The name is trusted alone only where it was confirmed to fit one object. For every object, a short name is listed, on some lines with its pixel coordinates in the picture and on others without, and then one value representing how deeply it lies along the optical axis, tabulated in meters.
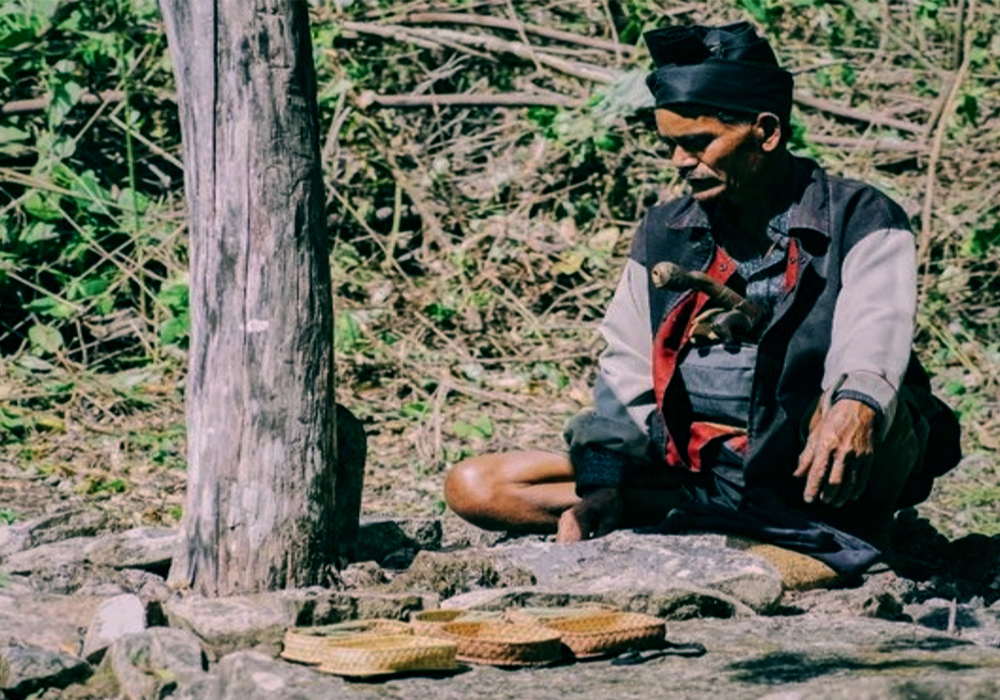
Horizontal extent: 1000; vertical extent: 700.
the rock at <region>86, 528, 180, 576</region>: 8.37
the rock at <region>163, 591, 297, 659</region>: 7.04
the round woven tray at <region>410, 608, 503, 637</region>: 7.15
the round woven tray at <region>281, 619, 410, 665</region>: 6.71
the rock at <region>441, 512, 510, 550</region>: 9.72
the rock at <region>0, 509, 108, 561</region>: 8.91
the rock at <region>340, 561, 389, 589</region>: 8.01
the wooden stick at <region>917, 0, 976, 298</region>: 14.42
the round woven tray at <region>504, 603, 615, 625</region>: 7.22
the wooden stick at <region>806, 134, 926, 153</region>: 15.17
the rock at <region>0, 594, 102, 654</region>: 7.34
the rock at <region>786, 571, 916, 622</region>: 8.19
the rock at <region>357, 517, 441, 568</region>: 8.96
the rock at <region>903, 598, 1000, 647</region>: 8.38
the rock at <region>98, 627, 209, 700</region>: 6.64
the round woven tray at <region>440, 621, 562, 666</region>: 6.82
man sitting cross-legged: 8.44
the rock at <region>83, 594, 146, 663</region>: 7.18
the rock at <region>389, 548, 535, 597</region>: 8.07
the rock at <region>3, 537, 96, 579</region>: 8.43
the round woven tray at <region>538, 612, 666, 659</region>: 6.93
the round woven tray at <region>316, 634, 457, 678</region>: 6.52
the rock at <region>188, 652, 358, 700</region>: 6.38
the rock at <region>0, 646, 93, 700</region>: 6.80
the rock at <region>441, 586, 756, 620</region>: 7.63
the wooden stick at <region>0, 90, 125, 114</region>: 14.32
